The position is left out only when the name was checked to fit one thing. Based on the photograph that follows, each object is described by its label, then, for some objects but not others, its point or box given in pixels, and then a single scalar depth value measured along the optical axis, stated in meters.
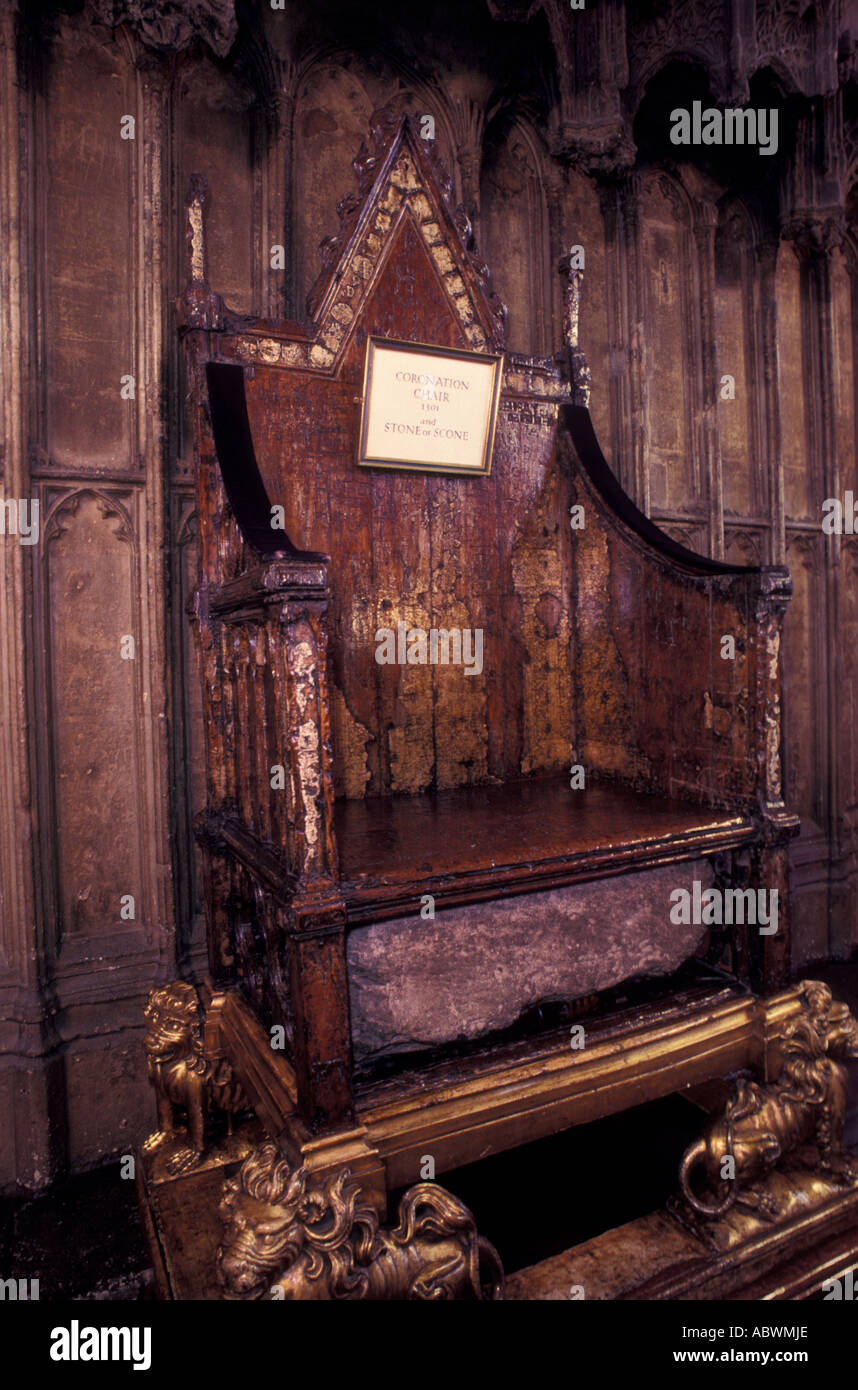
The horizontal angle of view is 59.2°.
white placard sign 2.23
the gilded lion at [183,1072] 1.92
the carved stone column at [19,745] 2.36
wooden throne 1.38
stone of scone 1.56
